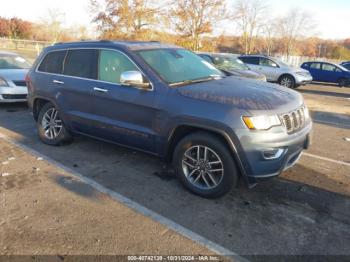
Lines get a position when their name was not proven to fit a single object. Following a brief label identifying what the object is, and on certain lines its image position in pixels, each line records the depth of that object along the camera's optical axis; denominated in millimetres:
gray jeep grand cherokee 3506
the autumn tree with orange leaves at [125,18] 18527
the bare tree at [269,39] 44906
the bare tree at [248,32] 39625
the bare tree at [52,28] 48156
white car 8250
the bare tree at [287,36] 46500
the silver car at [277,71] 15531
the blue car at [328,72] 18469
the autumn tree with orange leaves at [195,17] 20172
